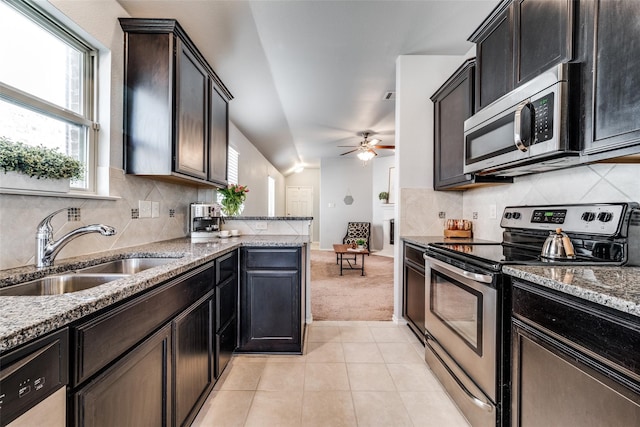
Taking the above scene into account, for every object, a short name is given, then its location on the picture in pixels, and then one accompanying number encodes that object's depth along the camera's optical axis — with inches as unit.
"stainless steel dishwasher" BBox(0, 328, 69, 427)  21.5
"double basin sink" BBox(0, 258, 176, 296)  42.8
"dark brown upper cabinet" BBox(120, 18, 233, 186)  72.0
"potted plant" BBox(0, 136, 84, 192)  42.7
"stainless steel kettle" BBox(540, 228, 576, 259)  51.8
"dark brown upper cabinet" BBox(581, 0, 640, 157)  40.7
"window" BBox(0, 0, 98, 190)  48.9
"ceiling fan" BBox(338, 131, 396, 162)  206.7
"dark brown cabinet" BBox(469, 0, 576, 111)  52.0
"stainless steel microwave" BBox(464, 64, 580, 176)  50.8
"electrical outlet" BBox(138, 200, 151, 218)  79.1
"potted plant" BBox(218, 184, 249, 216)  110.7
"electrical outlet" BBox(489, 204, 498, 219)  93.7
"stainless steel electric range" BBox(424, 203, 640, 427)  50.3
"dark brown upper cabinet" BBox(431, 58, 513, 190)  86.9
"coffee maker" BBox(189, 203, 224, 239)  95.8
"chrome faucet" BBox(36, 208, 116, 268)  48.2
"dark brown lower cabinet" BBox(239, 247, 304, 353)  86.0
